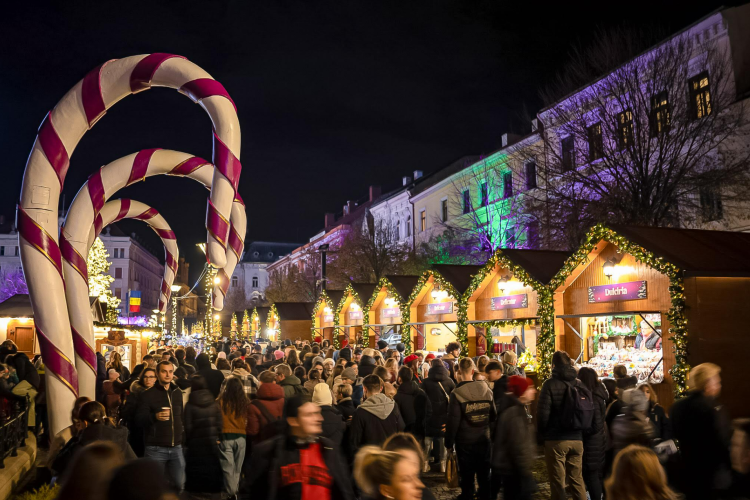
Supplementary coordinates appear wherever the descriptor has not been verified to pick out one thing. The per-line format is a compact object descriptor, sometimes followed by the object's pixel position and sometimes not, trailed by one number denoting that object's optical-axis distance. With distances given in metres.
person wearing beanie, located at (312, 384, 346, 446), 6.50
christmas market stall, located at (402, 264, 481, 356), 19.62
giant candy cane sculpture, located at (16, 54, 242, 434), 7.85
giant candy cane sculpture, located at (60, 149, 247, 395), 8.68
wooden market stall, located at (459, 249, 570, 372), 16.20
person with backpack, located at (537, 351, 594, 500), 7.30
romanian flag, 29.95
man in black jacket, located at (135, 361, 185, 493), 7.07
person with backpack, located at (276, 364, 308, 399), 9.34
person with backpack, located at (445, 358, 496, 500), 7.52
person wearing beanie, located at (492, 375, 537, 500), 6.17
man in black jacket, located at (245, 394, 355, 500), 4.18
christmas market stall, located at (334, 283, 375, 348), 26.80
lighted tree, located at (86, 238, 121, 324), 36.12
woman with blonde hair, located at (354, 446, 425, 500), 3.48
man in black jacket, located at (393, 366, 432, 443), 9.15
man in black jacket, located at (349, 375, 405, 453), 7.20
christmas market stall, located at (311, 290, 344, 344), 30.44
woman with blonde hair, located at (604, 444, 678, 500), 3.48
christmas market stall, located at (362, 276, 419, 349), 23.47
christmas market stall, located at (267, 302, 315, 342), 36.41
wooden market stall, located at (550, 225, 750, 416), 12.04
